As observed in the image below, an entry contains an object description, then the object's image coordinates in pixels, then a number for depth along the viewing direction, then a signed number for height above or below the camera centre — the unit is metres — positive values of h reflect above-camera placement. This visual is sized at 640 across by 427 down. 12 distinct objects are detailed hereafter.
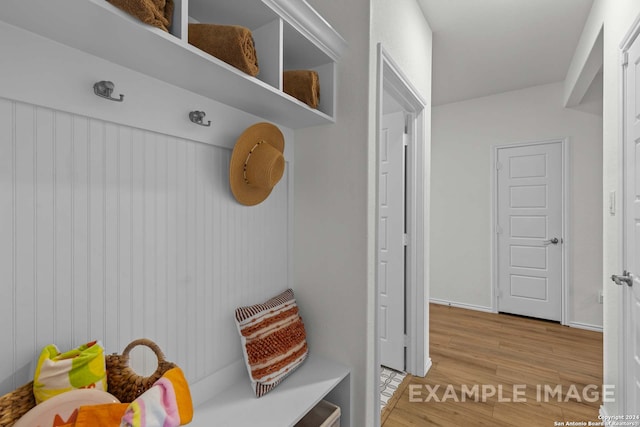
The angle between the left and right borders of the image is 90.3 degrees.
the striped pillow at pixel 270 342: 1.31 -0.57
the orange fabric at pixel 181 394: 0.76 -0.45
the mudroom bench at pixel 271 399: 1.15 -0.74
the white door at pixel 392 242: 2.43 -0.23
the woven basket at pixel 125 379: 0.76 -0.45
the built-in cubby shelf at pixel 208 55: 0.73 +0.45
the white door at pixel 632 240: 1.46 -0.13
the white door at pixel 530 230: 3.52 -0.19
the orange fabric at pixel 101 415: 0.71 -0.46
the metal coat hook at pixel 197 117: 1.17 +0.36
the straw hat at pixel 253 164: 1.28 +0.20
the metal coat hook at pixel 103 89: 0.89 +0.35
